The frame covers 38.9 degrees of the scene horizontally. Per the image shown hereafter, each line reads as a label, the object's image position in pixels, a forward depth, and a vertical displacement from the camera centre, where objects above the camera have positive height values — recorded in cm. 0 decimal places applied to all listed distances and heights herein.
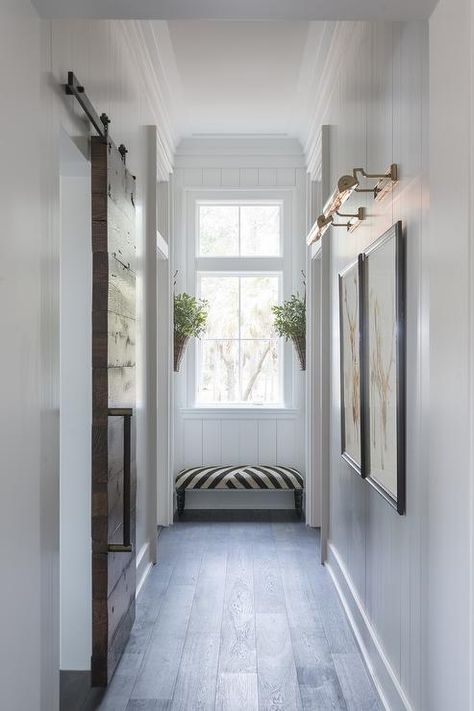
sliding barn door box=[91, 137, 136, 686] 263 -26
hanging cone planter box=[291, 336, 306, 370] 545 +8
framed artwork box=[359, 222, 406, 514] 228 -3
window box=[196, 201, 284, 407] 584 +34
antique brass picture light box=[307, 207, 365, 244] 299 +62
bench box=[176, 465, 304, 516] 537 -100
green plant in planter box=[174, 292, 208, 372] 543 +28
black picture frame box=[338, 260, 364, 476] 301 +3
